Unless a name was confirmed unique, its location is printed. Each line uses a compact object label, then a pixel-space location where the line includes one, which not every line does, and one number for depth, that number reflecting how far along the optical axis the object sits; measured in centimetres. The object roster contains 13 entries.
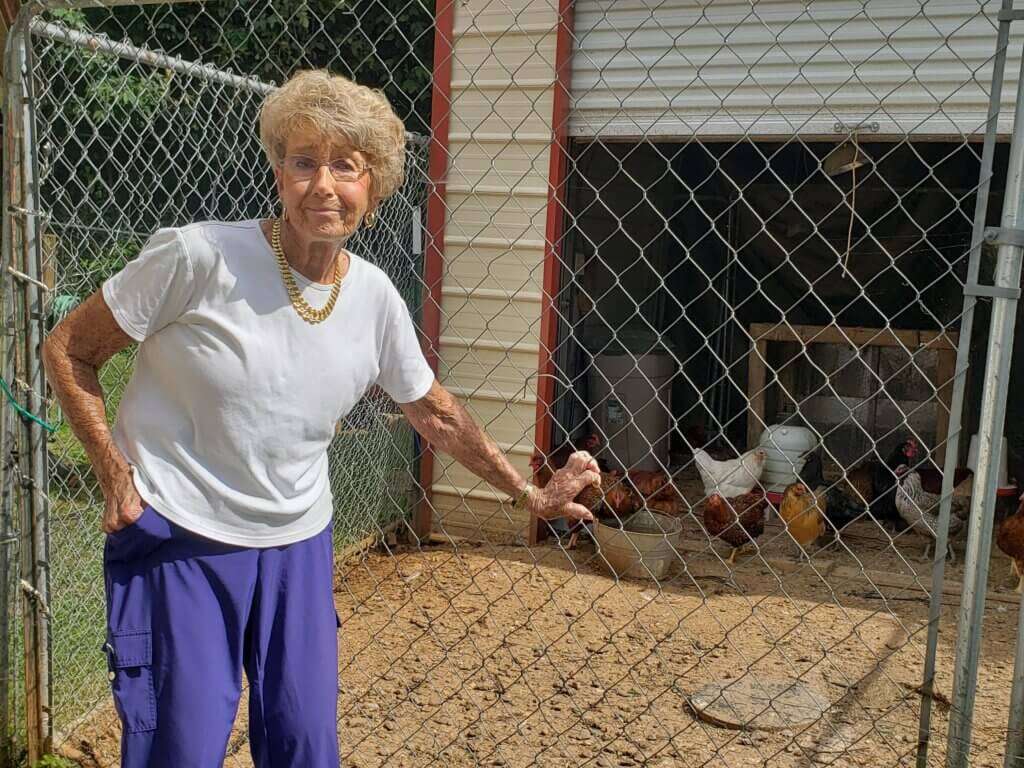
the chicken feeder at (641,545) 473
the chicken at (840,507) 575
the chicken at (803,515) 533
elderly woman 173
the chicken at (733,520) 517
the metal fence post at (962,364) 185
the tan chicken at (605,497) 506
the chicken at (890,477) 621
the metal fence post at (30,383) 240
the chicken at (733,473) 596
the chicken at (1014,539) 465
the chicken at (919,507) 553
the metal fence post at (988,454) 180
